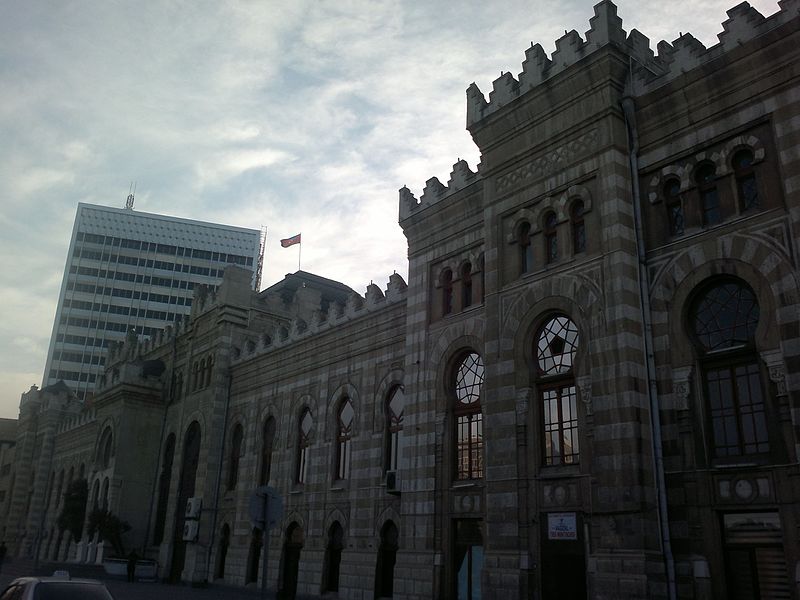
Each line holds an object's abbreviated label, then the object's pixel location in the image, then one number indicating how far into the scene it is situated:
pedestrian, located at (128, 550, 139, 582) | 36.41
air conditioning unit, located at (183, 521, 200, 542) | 34.84
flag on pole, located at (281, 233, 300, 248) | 49.61
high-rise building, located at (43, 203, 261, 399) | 104.31
